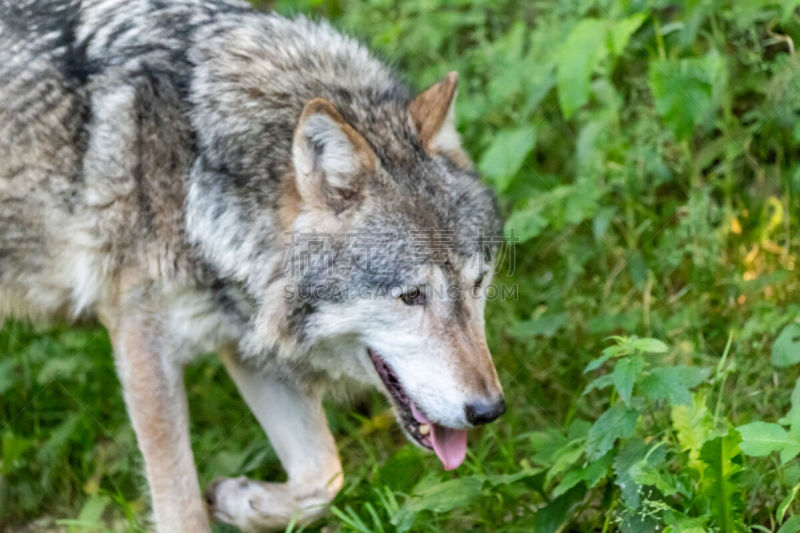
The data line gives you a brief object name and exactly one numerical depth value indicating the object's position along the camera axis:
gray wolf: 6.55
